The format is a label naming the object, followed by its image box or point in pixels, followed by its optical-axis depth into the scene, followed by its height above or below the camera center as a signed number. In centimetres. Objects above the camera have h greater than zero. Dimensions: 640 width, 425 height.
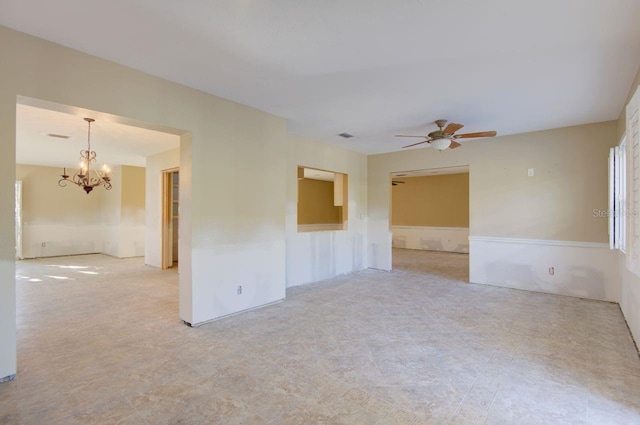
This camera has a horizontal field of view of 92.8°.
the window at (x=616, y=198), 381 +19
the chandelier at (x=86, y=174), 529 +71
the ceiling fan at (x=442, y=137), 422 +107
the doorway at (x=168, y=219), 684 -13
